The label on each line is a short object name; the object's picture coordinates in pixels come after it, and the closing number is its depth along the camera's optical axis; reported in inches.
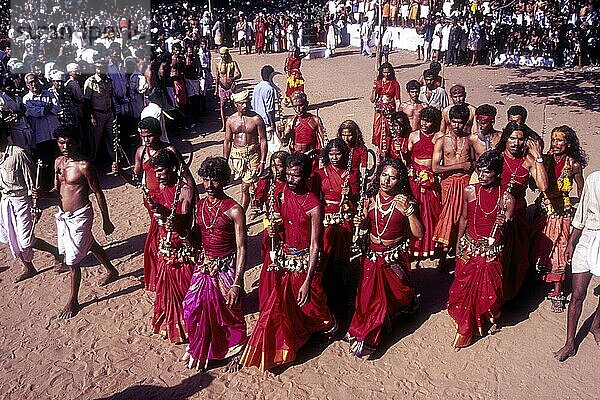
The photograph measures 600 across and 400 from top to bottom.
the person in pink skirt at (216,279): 194.1
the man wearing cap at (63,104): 423.5
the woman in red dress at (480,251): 211.2
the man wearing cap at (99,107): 437.4
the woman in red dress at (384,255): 205.3
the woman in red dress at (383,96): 382.9
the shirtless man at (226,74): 529.7
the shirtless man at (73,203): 246.4
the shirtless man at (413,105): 343.3
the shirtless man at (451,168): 267.7
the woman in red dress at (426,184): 277.4
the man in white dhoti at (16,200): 262.5
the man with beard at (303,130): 311.3
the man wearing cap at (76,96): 430.9
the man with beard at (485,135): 267.6
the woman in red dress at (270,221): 207.2
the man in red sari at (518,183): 238.2
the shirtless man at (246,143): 315.0
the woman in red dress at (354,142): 268.5
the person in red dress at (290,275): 200.4
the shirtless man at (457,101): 302.9
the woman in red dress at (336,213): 246.2
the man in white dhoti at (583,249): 197.3
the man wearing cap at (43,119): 405.1
